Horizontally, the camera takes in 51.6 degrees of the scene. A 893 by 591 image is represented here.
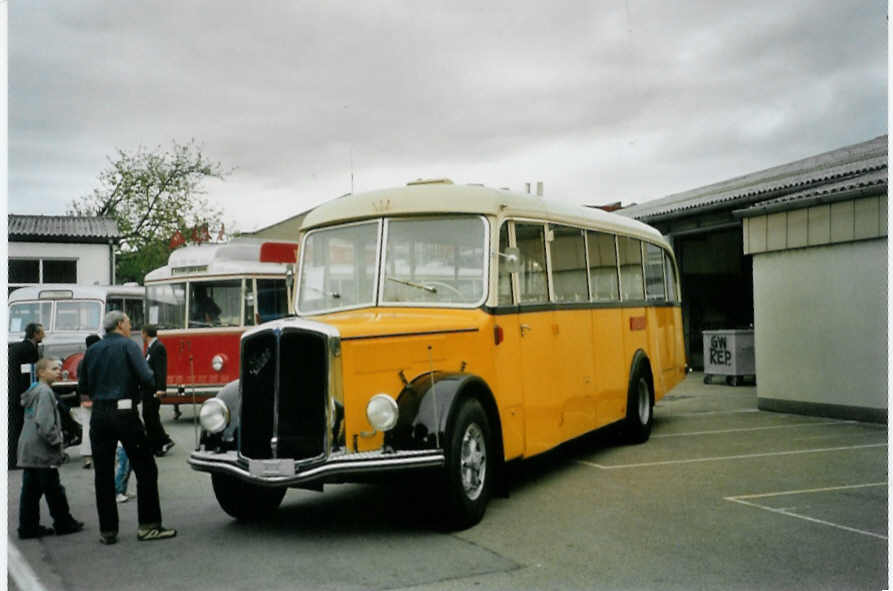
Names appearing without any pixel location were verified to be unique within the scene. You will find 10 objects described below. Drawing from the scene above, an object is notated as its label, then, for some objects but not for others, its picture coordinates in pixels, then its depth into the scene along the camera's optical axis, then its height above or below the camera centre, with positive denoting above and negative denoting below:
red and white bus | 14.71 +0.23
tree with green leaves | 39.91 +5.33
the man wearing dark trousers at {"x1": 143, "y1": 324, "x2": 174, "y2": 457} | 11.37 -0.46
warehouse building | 12.13 +0.27
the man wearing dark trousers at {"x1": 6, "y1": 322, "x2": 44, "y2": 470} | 10.21 -0.57
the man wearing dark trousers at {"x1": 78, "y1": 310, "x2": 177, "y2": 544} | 6.85 -0.75
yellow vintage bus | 6.68 -0.27
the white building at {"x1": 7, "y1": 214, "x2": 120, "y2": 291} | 27.14 +2.25
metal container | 18.52 -0.78
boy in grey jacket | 7.08 -1.03
